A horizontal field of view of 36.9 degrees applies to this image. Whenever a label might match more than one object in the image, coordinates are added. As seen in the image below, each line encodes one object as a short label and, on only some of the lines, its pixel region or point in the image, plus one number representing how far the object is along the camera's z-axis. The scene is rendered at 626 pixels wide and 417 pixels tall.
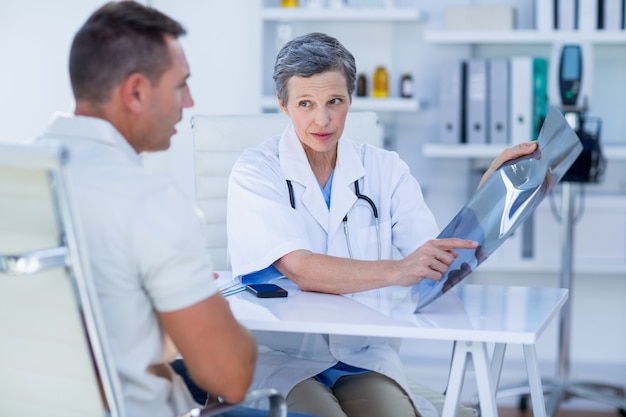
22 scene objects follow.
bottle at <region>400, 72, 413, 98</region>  3.90
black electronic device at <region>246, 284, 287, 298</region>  1.89
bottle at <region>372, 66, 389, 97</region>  3.93
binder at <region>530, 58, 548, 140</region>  3.74
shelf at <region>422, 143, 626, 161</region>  3.71
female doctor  1.93
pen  1.94
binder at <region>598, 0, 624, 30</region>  3.72
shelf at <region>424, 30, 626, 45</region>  3.70
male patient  1.34
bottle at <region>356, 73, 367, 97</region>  3.93
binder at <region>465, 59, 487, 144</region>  3.72
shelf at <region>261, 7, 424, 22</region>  3.80
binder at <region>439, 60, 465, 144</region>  3.74
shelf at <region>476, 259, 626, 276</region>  3.77
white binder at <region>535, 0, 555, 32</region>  3.74
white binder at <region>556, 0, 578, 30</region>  3.73
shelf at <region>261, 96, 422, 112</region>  3.82
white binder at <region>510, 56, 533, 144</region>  3.71
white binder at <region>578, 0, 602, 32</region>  3.71
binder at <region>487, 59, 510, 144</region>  3.71
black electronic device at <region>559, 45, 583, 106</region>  3.54
